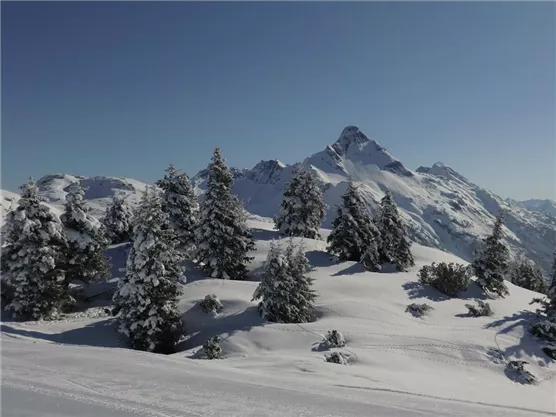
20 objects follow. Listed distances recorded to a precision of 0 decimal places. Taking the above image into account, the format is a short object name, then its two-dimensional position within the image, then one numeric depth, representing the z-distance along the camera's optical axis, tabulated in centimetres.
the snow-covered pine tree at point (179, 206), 3753
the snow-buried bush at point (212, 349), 1928
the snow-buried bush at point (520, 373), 1995
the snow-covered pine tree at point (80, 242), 3009
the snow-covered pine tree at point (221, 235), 3378
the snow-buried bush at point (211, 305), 2597
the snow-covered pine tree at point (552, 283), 2864
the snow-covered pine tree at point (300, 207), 4706
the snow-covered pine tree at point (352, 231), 4047
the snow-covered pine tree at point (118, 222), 4875
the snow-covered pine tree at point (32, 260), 2578
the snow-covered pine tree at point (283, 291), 2475
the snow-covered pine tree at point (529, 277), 5909
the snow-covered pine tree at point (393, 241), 4050
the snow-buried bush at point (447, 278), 3431
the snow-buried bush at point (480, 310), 2933
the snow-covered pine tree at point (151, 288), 2261
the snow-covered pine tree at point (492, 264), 3588
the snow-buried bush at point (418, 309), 2852
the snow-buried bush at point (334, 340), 2070
